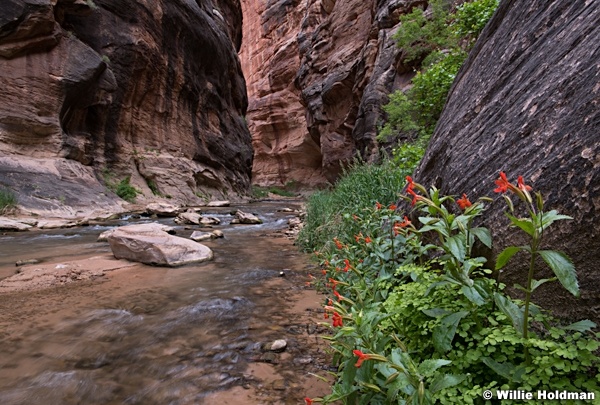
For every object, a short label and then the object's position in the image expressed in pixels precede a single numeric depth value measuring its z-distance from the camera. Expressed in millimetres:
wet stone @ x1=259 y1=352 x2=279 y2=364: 2420
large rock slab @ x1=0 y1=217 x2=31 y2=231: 8562
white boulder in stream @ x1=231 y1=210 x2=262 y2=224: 11789
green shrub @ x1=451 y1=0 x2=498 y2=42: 5797
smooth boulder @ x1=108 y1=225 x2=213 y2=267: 5297
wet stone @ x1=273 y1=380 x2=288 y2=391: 2094
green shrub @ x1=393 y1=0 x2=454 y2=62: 10106
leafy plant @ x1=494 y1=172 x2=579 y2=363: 1039
